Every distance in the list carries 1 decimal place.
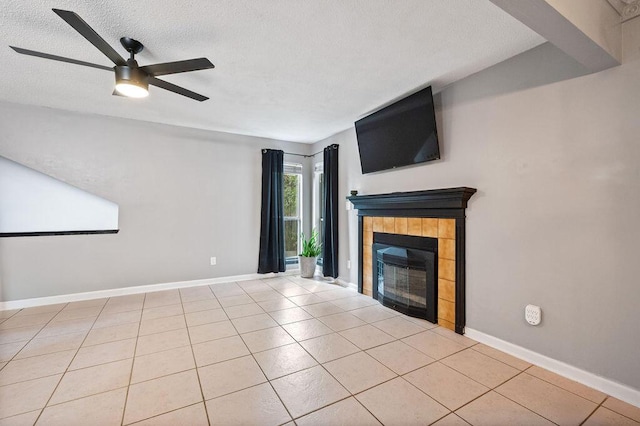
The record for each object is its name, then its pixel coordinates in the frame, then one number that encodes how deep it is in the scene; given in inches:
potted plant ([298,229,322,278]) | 191.8
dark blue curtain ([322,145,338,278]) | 176.6
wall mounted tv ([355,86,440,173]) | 111.1
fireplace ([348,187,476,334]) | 103.3
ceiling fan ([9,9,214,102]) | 73.2
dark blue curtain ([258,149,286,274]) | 187.8
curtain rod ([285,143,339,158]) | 177.2
